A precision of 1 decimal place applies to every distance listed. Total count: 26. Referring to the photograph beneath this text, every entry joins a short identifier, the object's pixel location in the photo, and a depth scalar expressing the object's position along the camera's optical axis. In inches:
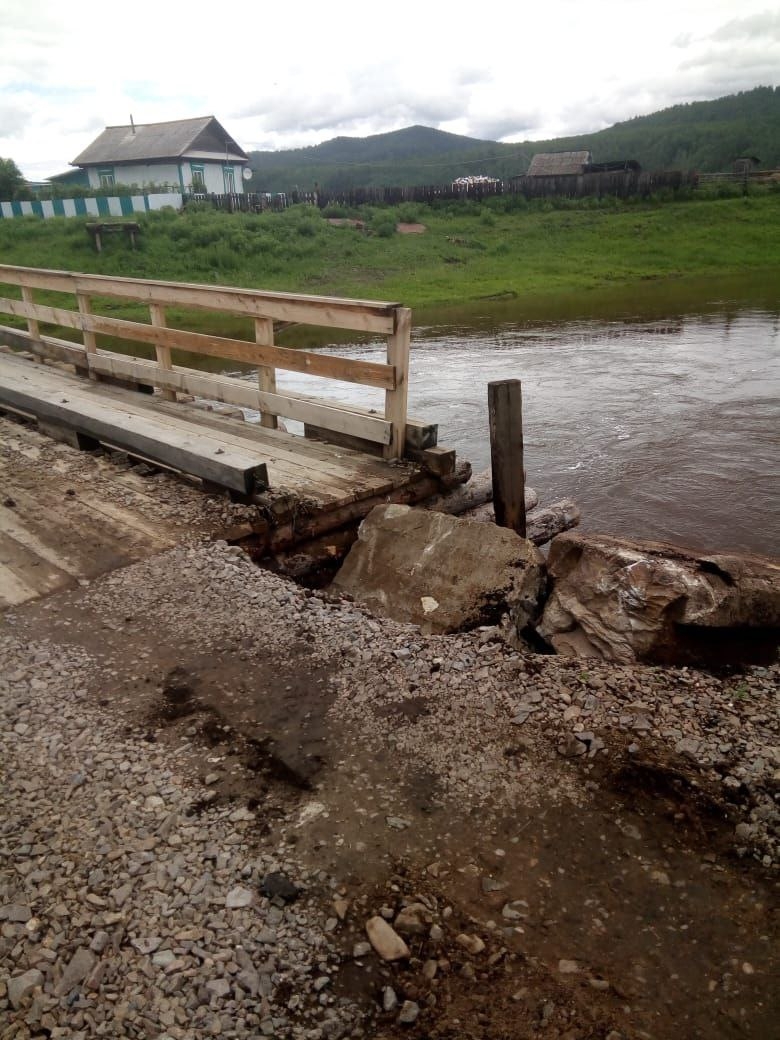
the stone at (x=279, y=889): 115.8
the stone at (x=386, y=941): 108.2
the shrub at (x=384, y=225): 1482.5
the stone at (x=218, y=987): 102.0
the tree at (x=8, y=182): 1845.5
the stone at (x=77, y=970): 102.5
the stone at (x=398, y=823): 129.8
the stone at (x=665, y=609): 195.2
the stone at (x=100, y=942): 107.2
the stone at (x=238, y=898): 114.0
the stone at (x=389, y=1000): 101.9
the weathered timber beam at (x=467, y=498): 283.6
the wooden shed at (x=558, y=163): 2623.0
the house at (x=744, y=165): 1944.9
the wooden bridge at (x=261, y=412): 250.1
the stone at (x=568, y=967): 107.1
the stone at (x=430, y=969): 106.0
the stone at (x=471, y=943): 109.6
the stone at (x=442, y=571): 206.1
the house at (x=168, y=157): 2129.7
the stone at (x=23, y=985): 101.0
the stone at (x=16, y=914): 111.3
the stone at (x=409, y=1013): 100.4
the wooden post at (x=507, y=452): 271.1
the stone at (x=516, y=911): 114.7
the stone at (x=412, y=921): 111.5
